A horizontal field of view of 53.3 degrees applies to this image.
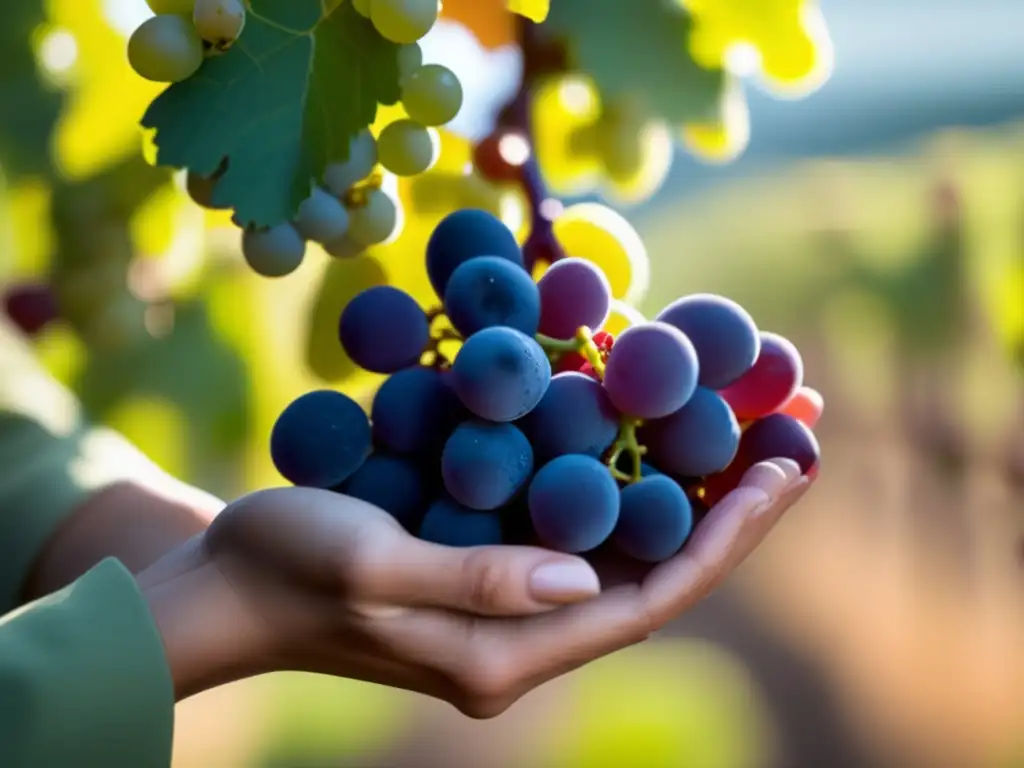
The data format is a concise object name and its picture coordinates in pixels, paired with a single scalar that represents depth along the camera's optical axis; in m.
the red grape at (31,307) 1.19
